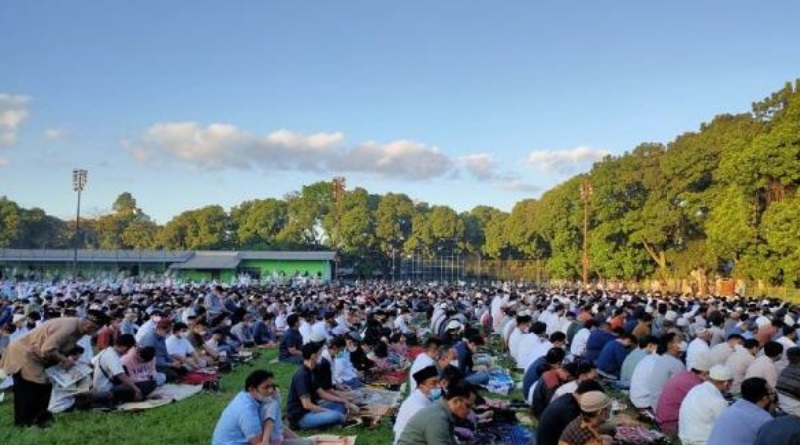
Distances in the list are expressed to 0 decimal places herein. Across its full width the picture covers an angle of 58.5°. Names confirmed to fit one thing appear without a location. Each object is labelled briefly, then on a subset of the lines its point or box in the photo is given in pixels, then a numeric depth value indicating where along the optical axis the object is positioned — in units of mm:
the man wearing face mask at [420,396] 6141
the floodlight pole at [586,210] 40188
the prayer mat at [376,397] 9727
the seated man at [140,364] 9603
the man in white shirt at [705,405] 6602
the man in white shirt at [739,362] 9570
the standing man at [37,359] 7832
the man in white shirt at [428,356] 8523
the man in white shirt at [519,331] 13203
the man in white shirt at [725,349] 9797
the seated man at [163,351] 10836
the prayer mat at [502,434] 7723
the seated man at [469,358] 10461
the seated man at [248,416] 6020
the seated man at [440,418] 5059
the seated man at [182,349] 11383
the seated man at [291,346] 13680
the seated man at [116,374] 9039
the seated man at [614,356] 10953
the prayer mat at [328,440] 7002
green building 48750
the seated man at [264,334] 16859
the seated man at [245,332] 15797
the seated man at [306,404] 8086
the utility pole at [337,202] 60312
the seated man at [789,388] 7305
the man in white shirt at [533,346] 10273
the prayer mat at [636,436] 7445
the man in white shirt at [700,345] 7707
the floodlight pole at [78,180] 41000
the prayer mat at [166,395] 9144
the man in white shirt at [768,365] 8477
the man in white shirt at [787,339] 9609
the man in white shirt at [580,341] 12375
